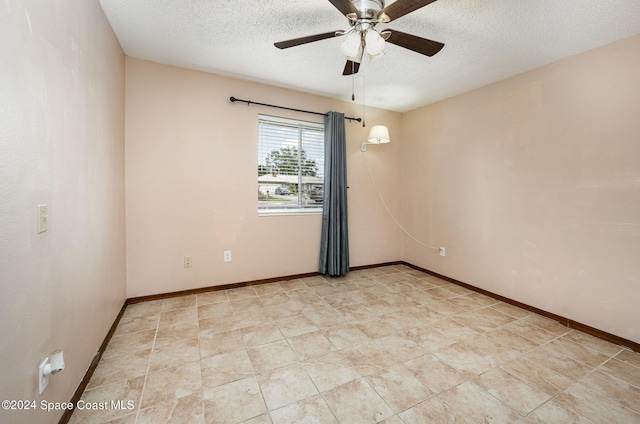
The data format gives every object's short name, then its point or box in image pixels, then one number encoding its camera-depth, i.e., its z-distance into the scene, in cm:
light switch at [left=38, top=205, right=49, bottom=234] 110
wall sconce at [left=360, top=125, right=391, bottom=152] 342
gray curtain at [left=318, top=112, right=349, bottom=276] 351
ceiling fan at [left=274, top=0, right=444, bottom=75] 145
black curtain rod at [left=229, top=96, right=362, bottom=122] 301
